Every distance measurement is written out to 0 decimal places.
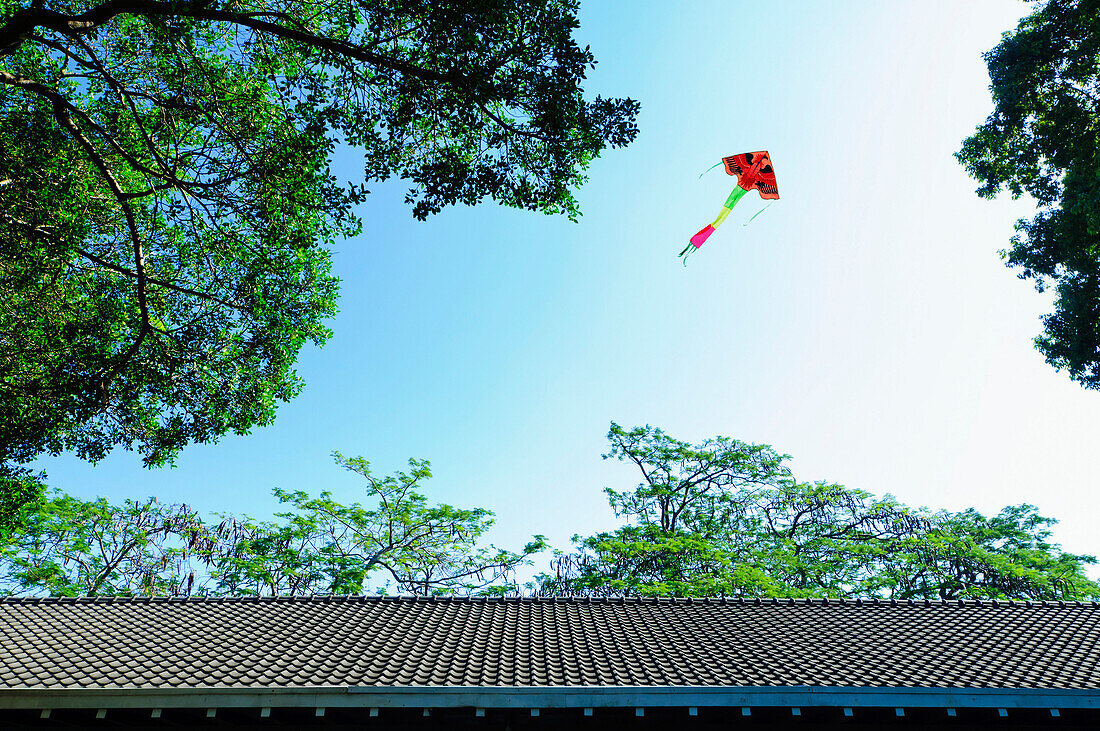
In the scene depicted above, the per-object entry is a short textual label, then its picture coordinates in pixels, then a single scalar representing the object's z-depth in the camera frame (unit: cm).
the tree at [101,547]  1703
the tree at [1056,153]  971
